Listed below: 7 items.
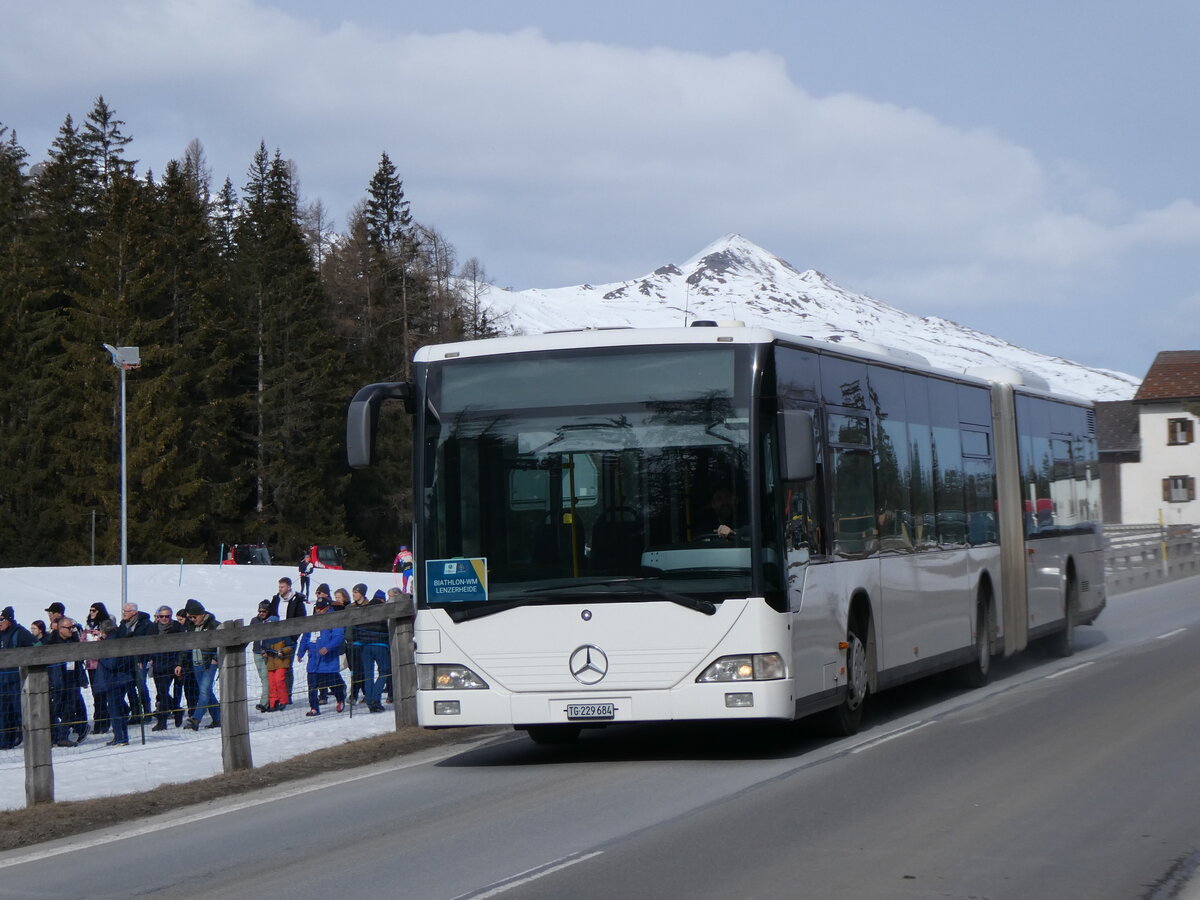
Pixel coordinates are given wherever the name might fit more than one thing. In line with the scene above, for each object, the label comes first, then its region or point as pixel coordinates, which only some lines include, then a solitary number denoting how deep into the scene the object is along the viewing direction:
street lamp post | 55.49
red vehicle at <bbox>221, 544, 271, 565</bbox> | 70.06
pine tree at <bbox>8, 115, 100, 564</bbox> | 73.06
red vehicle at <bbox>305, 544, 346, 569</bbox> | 67.88
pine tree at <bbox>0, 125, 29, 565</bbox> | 72.69
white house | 96.50
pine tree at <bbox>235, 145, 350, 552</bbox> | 82.94
